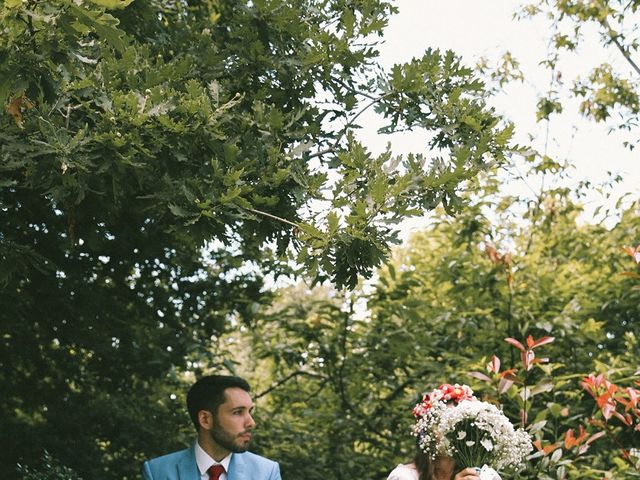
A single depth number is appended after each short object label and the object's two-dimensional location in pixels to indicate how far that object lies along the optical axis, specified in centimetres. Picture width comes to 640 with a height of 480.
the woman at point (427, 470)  500
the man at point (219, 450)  538
